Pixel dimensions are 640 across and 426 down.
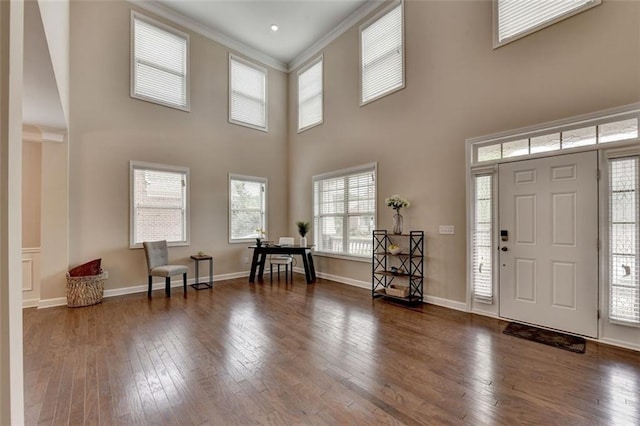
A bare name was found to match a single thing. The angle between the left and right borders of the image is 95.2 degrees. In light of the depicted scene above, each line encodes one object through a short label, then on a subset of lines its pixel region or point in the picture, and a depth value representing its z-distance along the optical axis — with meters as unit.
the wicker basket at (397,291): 4.50
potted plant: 6.16
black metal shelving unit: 4.57
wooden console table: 5.96
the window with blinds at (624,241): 2.89
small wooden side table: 5.54
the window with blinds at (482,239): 3.92
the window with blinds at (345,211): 5.54
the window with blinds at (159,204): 5.22
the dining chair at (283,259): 6.16
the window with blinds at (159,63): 5.30
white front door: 3.16
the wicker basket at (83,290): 4.30
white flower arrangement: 4.64
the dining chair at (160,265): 4.85
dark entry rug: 2.96
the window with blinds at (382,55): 5.03
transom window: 3.00
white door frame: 2.92
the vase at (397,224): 4.70
